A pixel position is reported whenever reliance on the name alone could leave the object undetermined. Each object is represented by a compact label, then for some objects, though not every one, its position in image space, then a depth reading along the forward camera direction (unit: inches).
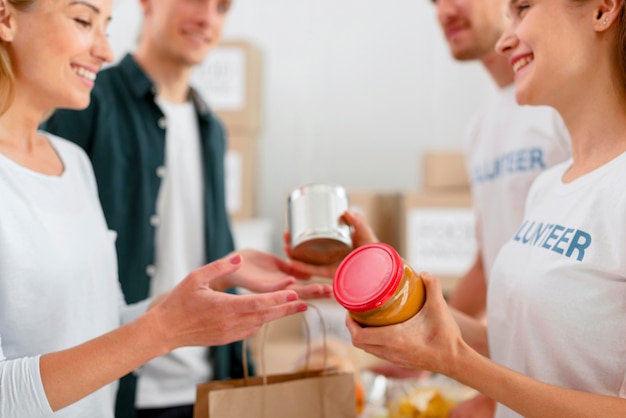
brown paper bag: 38.9
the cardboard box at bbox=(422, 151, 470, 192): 98.0
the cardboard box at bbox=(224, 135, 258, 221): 101.2
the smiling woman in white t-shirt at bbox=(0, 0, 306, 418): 33.4
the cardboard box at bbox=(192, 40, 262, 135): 101.1
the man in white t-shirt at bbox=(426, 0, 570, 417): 56.6
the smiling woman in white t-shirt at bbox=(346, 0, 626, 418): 32.3
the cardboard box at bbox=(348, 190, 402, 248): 99.5
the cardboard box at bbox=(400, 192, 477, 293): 95.7
